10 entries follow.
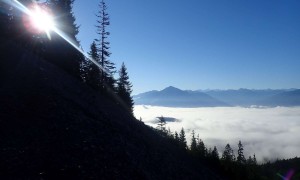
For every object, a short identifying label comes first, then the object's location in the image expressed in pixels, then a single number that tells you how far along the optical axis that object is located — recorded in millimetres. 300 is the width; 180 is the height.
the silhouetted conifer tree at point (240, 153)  94738
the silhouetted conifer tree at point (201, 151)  71188
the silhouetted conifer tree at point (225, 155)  72600
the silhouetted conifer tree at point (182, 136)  93875
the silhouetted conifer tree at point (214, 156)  69488
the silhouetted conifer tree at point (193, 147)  73175
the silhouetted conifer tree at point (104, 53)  56531
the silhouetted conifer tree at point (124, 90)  68875
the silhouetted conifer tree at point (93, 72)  54462
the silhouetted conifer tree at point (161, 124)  92188
